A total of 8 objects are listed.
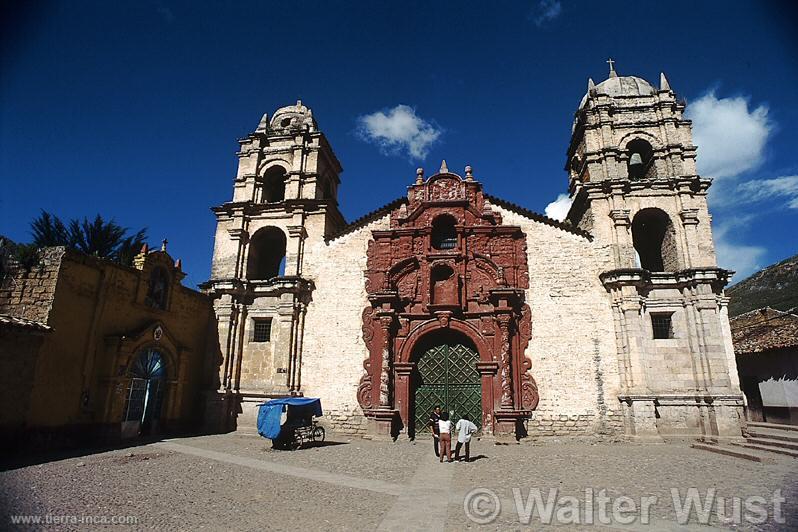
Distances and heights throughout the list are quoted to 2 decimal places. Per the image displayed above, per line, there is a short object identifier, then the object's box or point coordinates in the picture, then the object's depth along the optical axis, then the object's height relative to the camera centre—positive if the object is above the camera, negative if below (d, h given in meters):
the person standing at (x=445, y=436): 12.70 -1.56
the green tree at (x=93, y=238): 30.53 +9.76
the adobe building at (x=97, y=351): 12.59 +0.82
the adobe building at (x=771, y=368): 19.91 +0.85
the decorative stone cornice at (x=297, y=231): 20.95 +6.83
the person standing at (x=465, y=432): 12.61 -1.43
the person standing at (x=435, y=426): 13.48 -1.38
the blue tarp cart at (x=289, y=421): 15.13 -1.48
